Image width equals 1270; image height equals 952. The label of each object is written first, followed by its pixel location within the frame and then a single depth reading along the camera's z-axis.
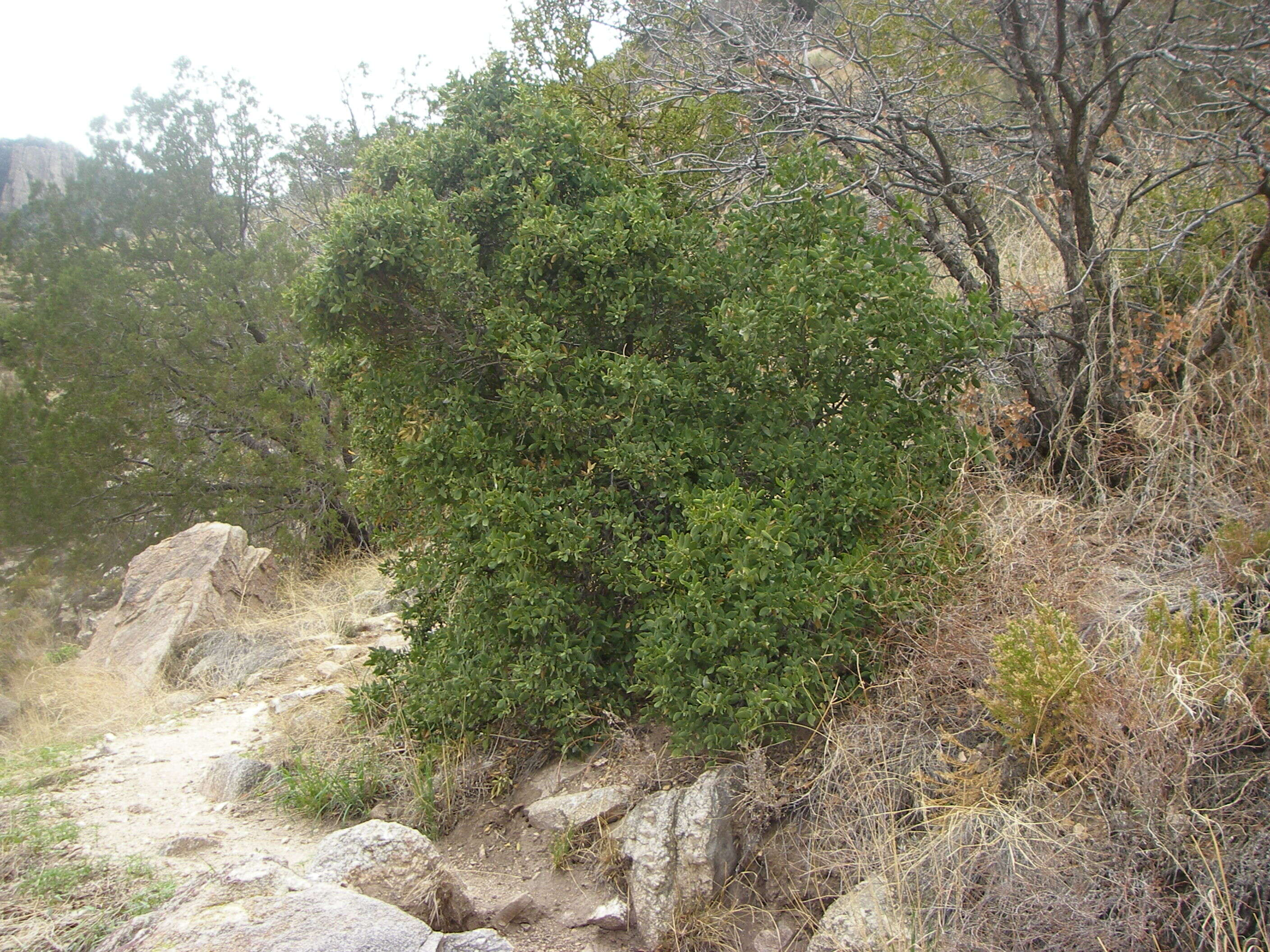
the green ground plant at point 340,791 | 4.70
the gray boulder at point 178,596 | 8.25
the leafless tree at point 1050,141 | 4.72
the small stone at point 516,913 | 3.78
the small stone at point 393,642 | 7.49
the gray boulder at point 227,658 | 7.61
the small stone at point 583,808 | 4.12
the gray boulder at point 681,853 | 3.59
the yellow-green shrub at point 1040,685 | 3.13
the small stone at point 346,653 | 7.38
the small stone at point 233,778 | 5.17
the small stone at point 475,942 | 3.08
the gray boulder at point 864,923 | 2.99
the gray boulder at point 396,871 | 3.54
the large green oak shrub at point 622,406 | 3.89
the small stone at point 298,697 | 6.36
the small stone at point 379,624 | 8.12
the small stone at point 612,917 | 3.71
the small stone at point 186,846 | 4.23
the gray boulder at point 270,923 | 2.82
